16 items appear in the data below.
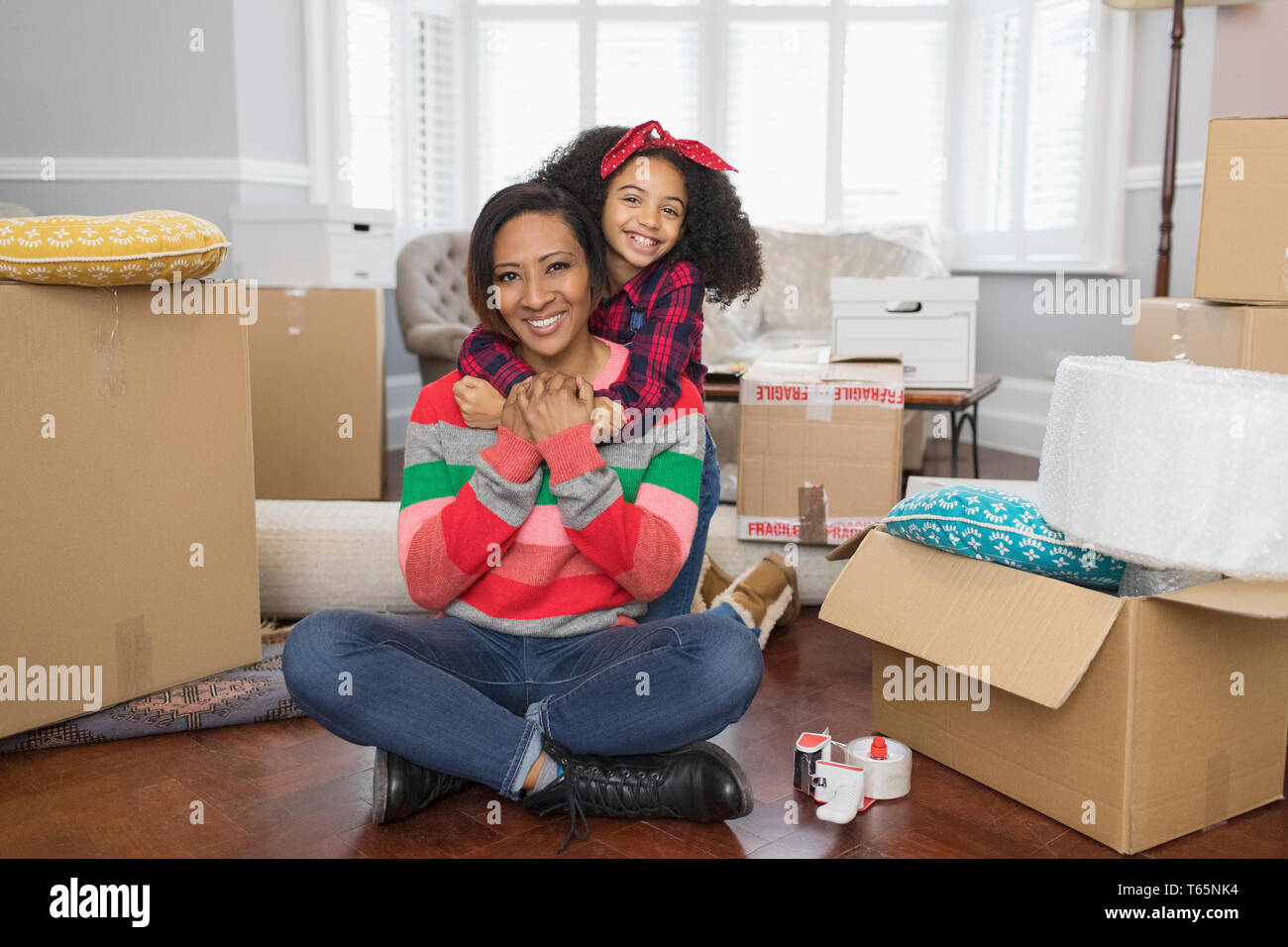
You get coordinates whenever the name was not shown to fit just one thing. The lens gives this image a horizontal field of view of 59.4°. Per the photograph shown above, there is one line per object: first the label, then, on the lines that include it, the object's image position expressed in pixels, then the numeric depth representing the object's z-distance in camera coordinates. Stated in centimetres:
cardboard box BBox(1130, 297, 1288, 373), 201
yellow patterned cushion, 159
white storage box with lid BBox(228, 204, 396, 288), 307
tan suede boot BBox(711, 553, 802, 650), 221
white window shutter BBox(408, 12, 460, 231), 466
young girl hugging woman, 161
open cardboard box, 138
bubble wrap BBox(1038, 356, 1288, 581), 122
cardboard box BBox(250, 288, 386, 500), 305
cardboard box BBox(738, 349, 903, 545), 235
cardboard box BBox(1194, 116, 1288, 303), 198
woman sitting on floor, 142
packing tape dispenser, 153
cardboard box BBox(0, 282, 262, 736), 165
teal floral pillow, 149
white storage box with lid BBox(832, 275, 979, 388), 274
